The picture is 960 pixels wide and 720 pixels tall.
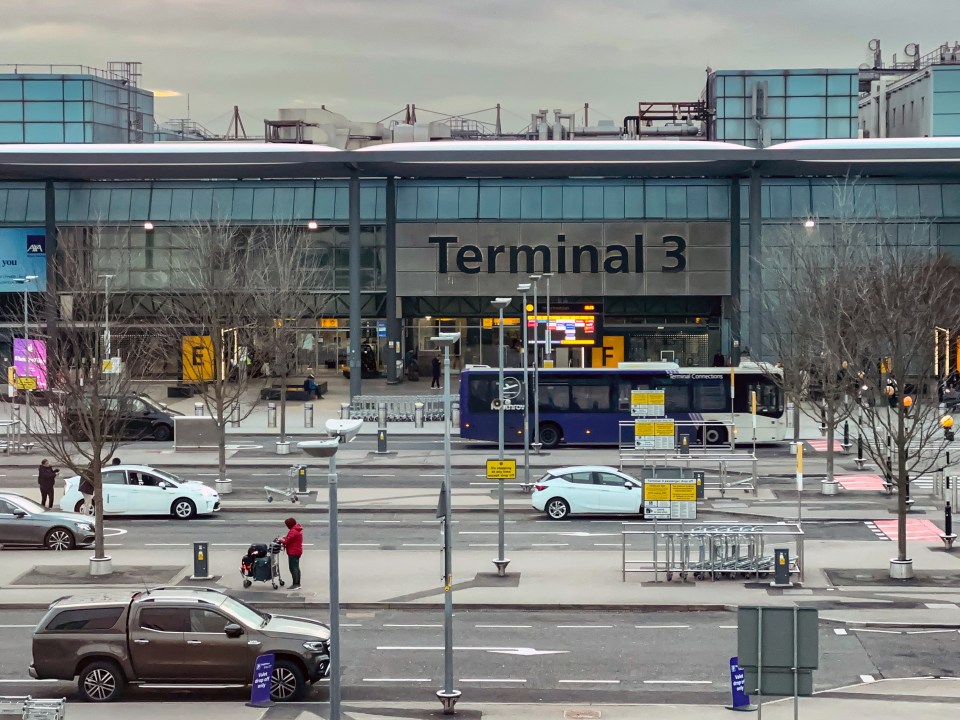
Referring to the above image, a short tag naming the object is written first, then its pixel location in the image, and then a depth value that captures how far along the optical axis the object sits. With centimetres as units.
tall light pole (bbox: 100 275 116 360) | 4949
